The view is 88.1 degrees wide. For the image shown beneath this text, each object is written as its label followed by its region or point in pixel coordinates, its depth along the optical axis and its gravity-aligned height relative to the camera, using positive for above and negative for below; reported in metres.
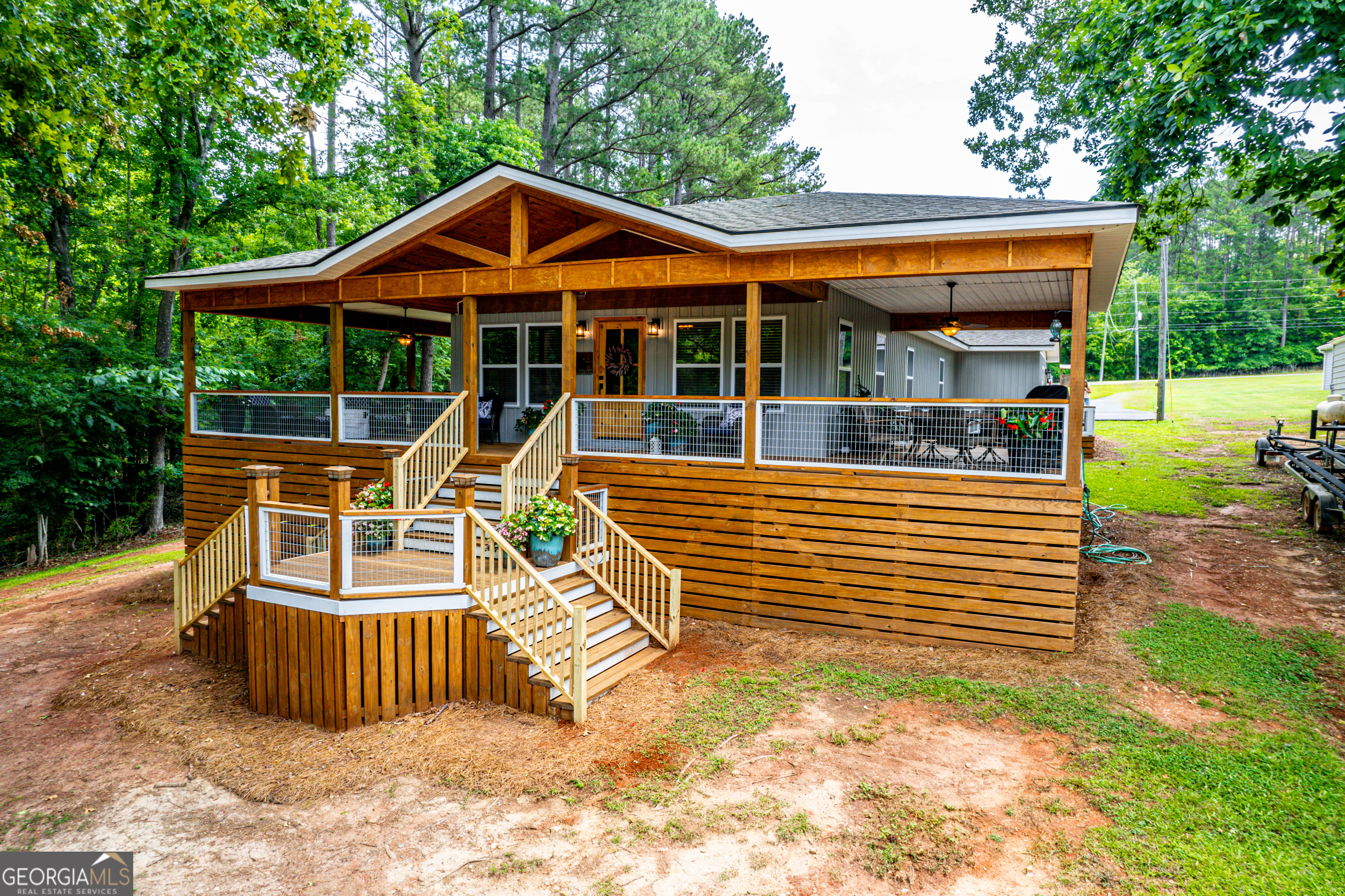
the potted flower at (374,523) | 7.12 -1.03
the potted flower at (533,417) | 11.88 +0.14
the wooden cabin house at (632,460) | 6.34 -0.43
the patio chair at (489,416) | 11.97 +0.16
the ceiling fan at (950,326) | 11.27 +1.66
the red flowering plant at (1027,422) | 7.14 +0.07
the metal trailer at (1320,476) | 10.34 -0.77
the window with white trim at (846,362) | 11.20 +1.07
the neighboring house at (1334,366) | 21.03 +2.06
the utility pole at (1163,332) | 25.42 +3.69
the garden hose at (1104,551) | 9.92 -1.80
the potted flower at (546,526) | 7.30 -1.06
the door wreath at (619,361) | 11.54 +1.08
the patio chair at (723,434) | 8.62 -0.09
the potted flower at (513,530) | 7.31 -1.11
